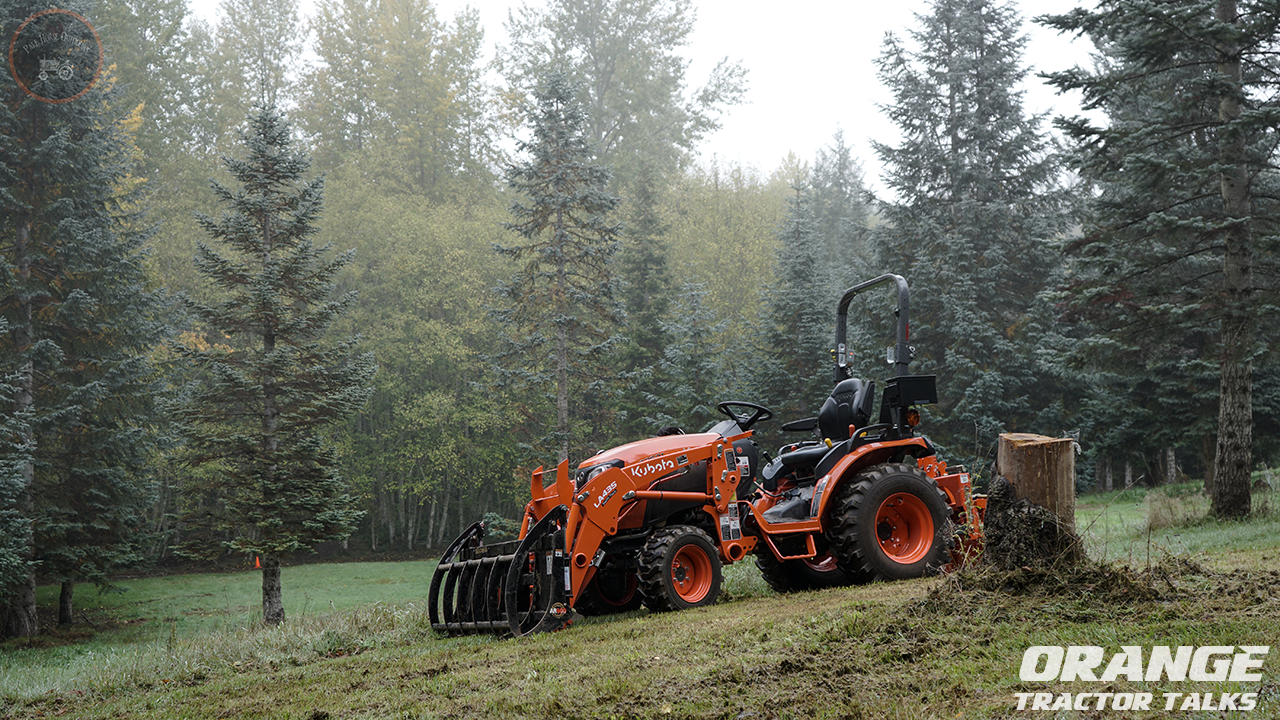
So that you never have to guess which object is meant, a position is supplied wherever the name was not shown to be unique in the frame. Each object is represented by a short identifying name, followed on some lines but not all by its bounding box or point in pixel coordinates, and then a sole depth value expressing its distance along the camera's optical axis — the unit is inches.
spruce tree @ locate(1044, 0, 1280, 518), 473.4
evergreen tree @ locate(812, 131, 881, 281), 1547.7
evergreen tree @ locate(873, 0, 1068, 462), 1015.6
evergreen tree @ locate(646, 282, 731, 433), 1103.0
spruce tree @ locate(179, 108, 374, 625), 657.0
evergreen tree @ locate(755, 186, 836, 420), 1069.1
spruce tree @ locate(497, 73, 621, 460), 1007.0
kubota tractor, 278.5
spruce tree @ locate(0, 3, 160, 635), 687.7
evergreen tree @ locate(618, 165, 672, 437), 1193.4
